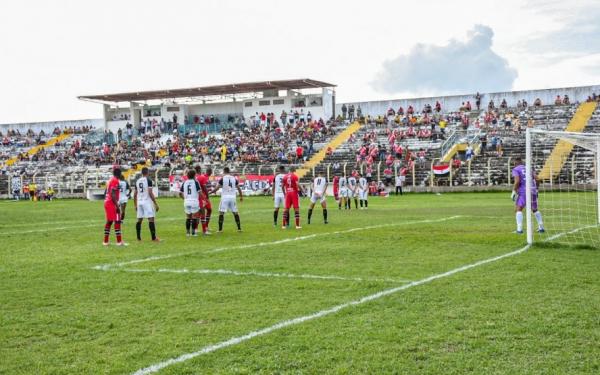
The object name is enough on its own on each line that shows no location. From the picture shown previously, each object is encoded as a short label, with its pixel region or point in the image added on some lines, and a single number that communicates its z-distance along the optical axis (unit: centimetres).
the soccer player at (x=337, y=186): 3041
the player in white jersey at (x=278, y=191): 2019
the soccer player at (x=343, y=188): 2952
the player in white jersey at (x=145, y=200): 1614
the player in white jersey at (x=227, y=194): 1864
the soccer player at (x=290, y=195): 1952
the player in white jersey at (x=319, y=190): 2159
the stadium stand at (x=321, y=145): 4456
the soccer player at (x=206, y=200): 1825
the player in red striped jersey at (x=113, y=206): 1530
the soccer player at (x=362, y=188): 2934
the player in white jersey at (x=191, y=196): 1720
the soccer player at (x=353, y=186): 2830
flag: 4312
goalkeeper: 1586
